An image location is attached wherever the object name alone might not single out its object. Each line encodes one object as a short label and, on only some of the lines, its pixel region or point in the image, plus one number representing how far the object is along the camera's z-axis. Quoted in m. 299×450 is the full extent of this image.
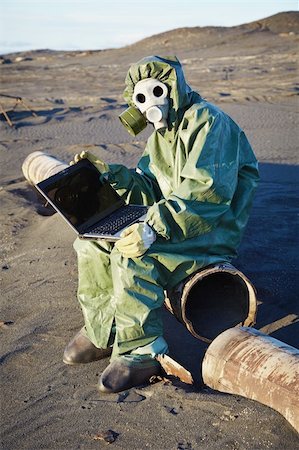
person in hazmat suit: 3.54
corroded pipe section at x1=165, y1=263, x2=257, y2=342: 3.75
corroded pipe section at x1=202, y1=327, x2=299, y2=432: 3.08
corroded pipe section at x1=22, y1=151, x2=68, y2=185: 7.16
